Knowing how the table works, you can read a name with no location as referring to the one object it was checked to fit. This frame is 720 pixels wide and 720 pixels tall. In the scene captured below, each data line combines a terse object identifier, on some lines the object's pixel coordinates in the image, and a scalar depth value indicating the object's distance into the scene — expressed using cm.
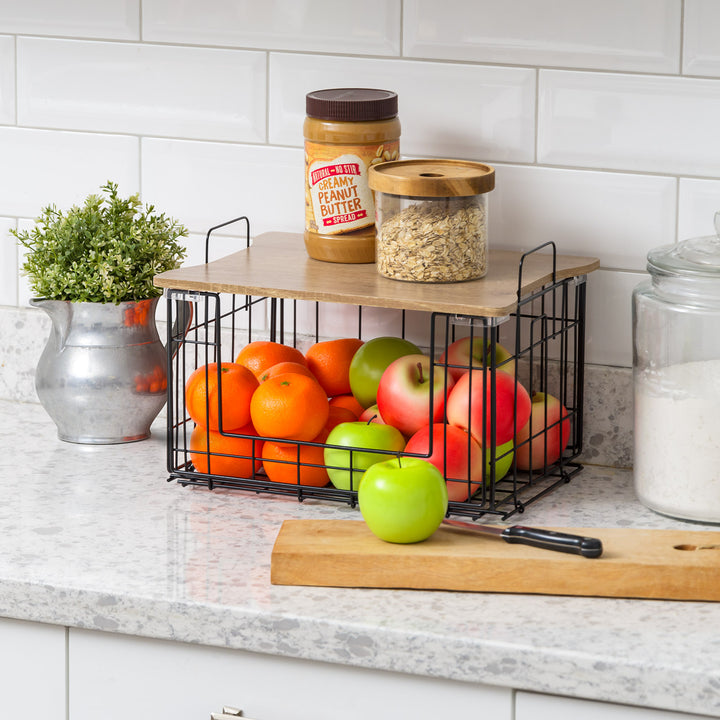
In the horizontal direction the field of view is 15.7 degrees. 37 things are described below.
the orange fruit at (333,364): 268
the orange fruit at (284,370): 262
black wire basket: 254
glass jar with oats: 251
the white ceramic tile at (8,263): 293
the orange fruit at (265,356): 268
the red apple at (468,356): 260
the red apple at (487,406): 254
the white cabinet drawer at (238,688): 233
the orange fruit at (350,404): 266
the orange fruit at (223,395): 261
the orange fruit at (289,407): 257
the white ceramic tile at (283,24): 271
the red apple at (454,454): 252
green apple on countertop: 240
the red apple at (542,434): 263
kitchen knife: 239
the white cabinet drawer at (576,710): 228
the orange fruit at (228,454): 263
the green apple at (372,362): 264
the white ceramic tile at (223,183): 279
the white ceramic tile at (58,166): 286
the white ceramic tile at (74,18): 282
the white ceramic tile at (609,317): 268
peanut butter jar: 258
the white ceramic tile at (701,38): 258
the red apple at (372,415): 260
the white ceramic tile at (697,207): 262
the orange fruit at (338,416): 262
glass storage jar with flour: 248
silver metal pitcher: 272
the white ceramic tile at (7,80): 287
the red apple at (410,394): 256
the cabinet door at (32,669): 243
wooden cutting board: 237
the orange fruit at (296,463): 260
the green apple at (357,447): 255
